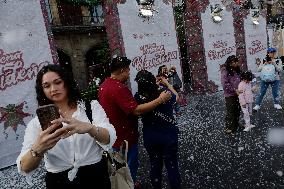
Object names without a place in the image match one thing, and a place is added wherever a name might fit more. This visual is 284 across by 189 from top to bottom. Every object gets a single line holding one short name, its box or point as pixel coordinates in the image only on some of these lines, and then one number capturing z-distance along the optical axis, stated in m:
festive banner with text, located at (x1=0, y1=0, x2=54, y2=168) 6.45
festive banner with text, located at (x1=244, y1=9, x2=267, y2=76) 15.18
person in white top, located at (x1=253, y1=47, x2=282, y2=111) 8.83
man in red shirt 3.52
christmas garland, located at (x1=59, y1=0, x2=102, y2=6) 14.14
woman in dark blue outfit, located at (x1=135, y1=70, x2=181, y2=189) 3.67
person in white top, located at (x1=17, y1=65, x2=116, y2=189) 2.08
